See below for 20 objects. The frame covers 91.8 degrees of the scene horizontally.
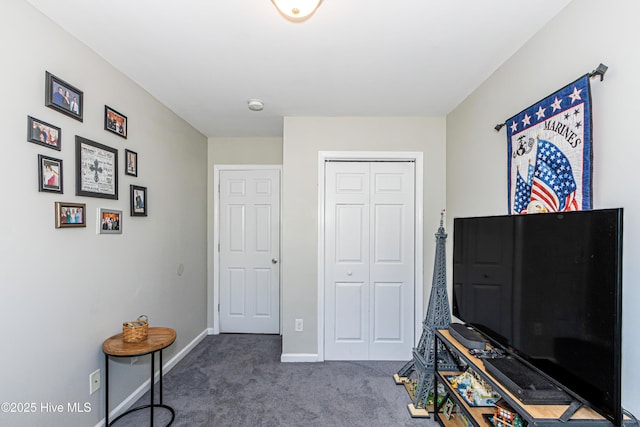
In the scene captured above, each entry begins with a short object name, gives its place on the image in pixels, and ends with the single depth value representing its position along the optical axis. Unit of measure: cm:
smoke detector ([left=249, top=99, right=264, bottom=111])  265
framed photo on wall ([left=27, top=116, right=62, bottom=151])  151
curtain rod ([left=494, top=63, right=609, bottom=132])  128
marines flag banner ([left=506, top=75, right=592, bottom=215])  137
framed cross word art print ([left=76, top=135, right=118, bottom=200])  181
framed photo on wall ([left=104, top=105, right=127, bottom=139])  205
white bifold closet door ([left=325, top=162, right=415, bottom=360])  312
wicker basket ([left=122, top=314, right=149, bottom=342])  198
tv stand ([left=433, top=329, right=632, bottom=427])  112
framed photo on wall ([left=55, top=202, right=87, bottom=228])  167
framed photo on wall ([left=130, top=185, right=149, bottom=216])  233
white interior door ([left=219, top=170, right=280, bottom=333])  383
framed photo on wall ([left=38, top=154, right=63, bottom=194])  156
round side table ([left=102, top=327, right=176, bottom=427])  187
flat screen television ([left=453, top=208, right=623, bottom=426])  105
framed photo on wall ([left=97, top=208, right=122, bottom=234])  200
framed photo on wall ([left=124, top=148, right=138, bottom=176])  226
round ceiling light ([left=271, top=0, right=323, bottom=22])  121
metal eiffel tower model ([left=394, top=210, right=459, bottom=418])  224
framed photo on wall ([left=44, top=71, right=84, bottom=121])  159
